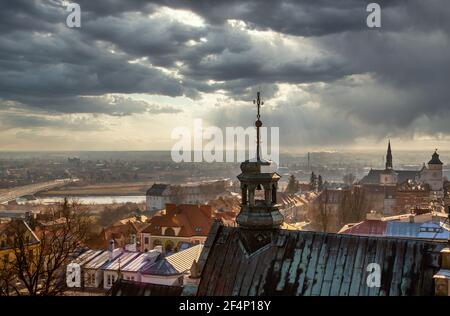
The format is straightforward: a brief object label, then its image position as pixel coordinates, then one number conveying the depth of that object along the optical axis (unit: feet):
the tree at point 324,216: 209.97
